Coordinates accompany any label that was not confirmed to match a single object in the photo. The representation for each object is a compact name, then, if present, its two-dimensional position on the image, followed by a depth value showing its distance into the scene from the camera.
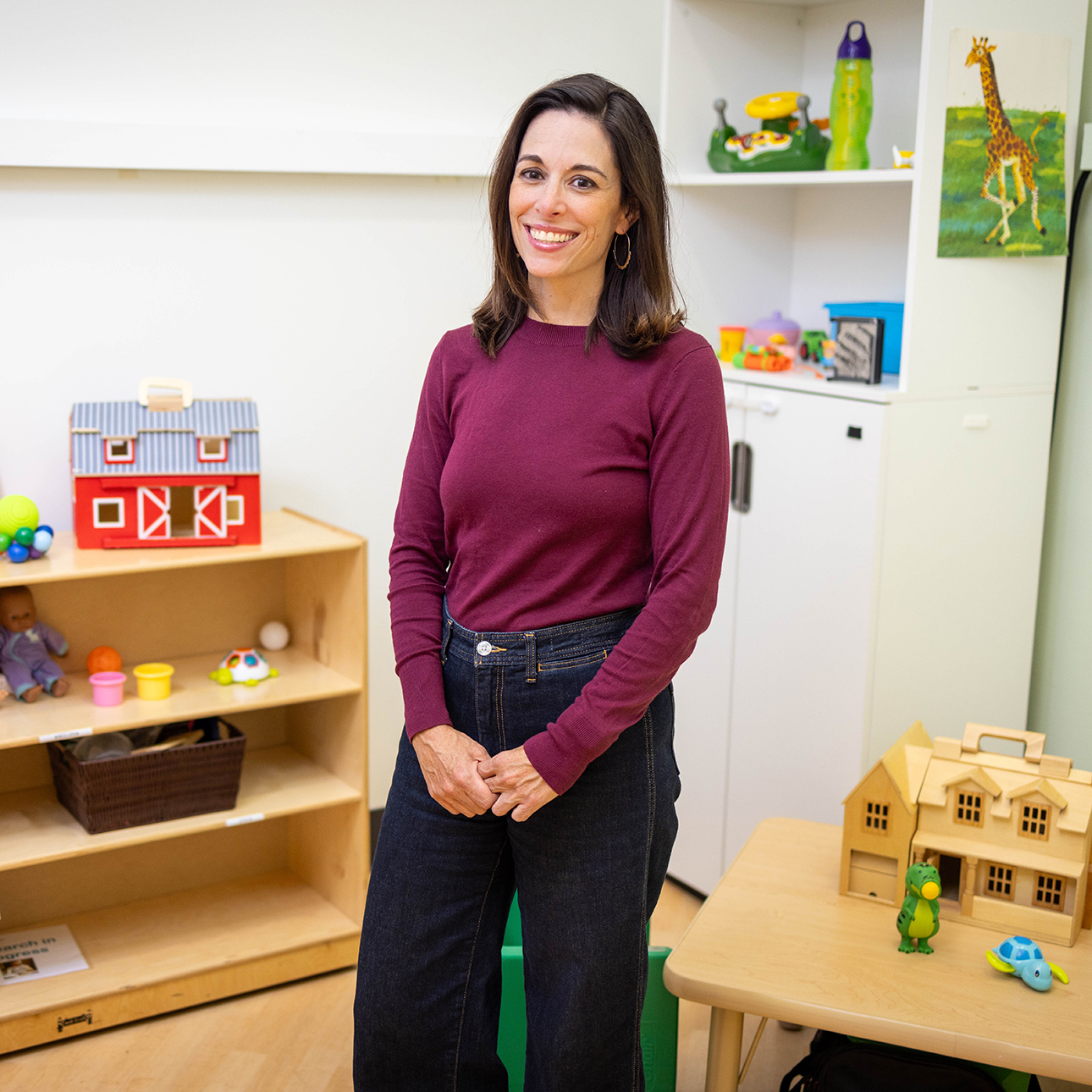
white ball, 2.60
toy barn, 2.24
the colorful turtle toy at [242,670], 2.41
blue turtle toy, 1.58
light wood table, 1.50
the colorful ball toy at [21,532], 2.14
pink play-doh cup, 2.24
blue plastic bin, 2.53
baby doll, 2.25
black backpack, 1.65
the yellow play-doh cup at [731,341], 2.77
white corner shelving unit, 2.31
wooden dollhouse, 1.72
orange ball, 2.35
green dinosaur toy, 1.65
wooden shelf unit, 2.24
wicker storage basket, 2.23
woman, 1.33
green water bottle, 2.45
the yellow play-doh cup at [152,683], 2.29
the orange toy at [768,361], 2.63
